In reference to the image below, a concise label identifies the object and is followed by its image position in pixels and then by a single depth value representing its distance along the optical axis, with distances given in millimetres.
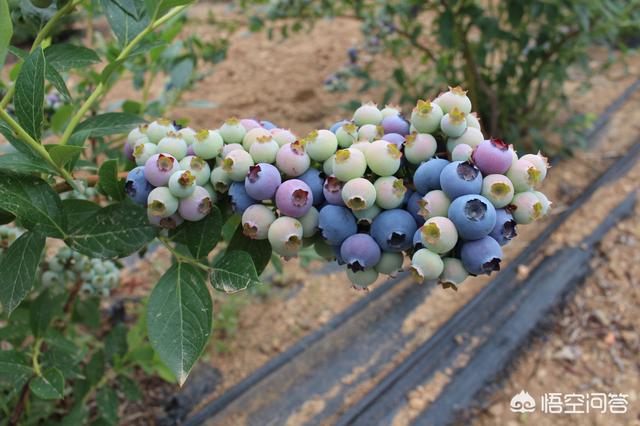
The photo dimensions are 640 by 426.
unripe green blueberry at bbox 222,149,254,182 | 253
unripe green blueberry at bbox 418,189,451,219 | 234
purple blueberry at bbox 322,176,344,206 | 247
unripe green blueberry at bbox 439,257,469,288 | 235
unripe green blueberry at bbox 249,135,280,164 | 255
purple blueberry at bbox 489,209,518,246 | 234
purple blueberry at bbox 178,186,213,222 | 257
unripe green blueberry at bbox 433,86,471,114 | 257
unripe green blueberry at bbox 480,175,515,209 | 231
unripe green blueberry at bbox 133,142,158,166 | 271
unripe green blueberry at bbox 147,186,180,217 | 251
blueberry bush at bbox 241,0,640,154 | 905
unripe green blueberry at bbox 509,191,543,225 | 234
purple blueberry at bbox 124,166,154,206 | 264
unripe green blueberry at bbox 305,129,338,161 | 254
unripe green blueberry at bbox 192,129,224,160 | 263
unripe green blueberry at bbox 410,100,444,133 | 252
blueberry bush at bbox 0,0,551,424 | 235
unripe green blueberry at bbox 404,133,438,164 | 250
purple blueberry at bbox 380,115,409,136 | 273
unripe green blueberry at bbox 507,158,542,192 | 235
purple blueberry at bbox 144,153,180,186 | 251
